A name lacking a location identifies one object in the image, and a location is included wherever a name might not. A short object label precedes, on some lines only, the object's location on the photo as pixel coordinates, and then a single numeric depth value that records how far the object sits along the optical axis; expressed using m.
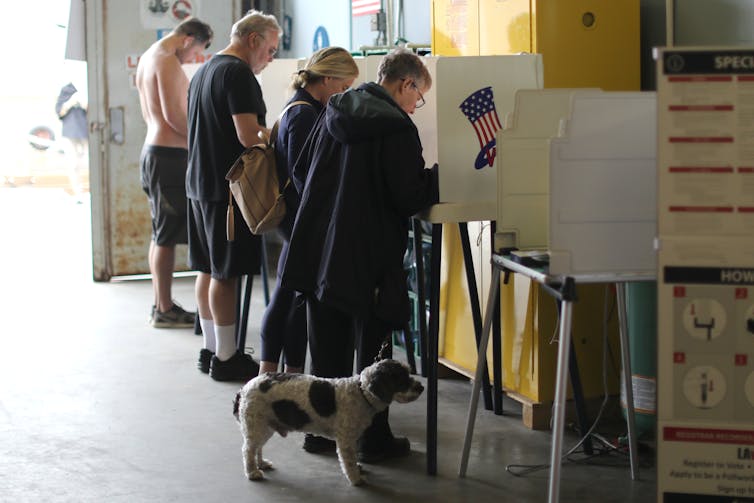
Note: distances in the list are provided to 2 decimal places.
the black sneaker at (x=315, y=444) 7.00
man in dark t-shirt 8.35
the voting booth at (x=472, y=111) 6.67
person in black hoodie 6.18
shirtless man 10.52
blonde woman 7.02
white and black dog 6.12
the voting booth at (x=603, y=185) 5.20
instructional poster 4.79
